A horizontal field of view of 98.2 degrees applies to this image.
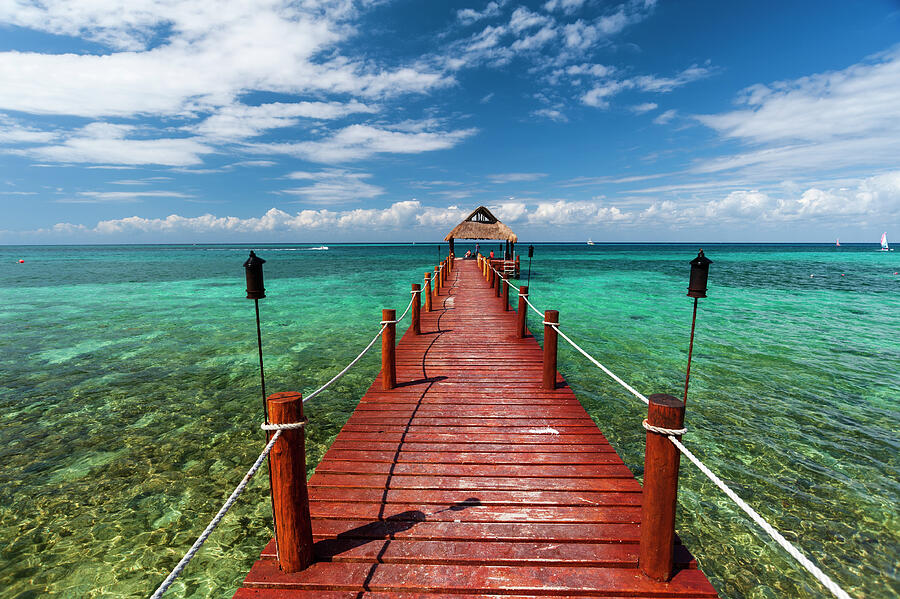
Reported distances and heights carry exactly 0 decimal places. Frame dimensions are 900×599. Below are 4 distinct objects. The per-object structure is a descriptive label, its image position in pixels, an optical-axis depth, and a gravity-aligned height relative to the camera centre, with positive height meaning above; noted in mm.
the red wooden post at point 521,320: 9141 -1586
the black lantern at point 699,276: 3993 -244
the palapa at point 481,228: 30188 +1846
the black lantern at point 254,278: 3229 -218
